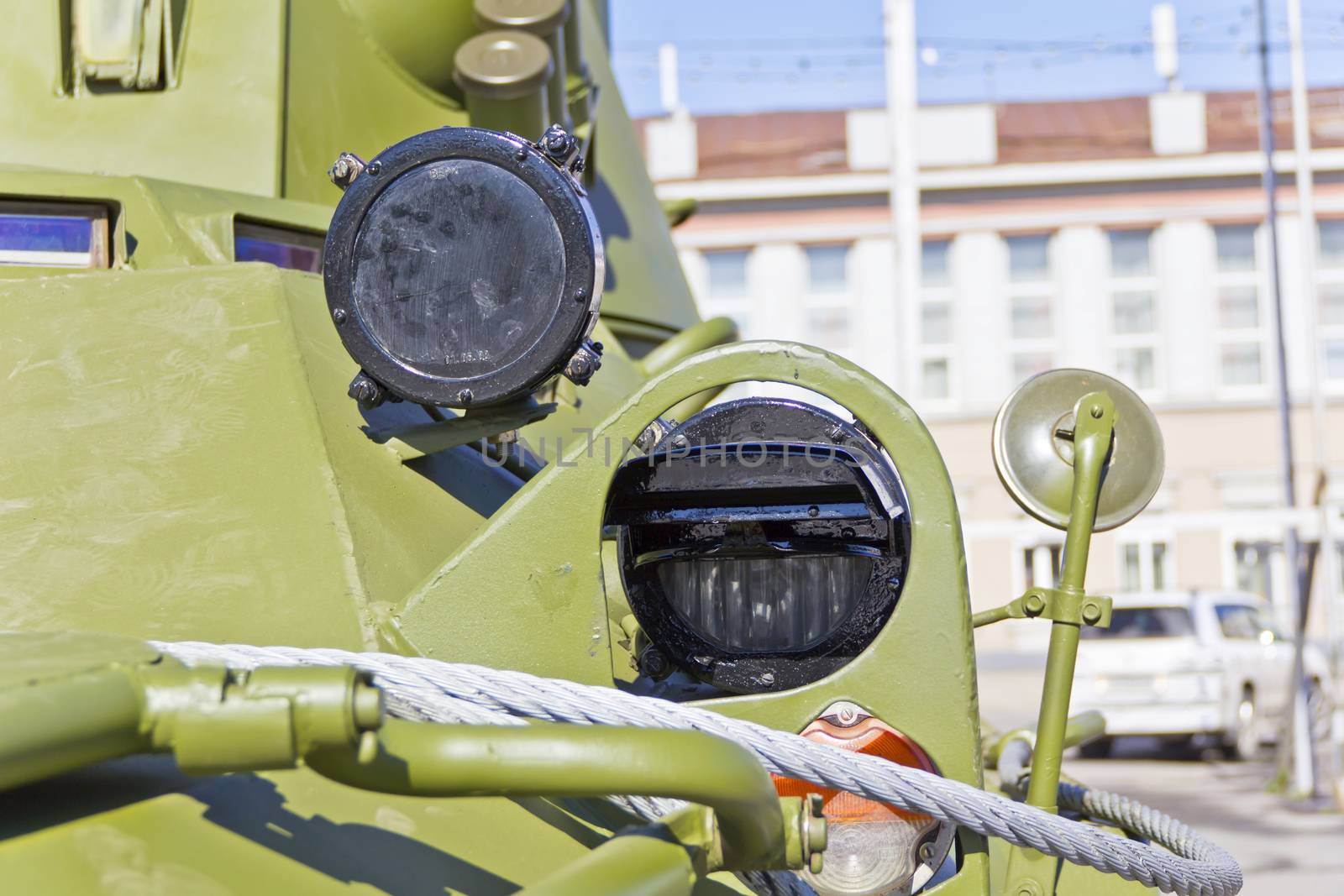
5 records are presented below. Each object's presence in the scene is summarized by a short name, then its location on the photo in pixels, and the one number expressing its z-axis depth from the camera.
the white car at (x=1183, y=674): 13.77
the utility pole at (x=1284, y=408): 11.09
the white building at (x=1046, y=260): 24.38
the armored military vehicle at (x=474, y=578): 1.57
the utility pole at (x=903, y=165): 13.88
